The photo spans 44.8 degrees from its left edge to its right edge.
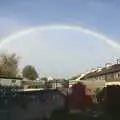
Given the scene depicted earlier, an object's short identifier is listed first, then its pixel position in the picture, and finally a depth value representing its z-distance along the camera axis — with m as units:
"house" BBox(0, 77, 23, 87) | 16.51
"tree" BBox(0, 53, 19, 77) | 32.57
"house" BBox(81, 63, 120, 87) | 25.96
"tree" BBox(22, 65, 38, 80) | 42.91
